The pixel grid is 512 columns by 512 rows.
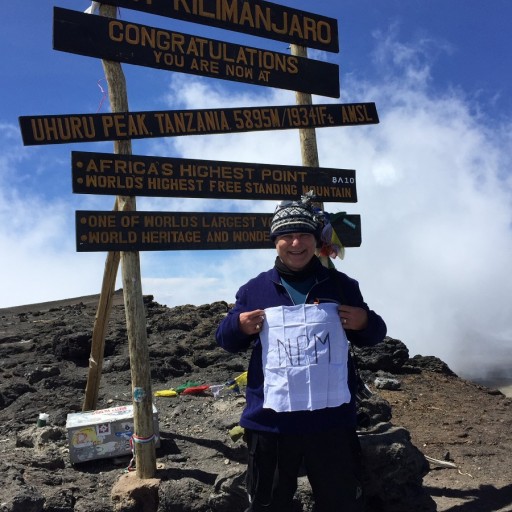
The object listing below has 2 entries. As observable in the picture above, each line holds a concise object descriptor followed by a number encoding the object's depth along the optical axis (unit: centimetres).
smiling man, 315
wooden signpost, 480
